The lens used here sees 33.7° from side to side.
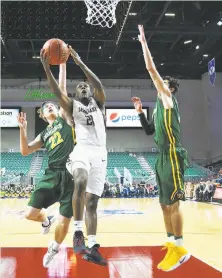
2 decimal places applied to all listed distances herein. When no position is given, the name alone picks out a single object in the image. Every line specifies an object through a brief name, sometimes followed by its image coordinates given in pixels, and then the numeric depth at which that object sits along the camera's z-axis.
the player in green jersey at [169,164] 3.62
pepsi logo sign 26.27
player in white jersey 3.37
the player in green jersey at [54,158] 4.14
